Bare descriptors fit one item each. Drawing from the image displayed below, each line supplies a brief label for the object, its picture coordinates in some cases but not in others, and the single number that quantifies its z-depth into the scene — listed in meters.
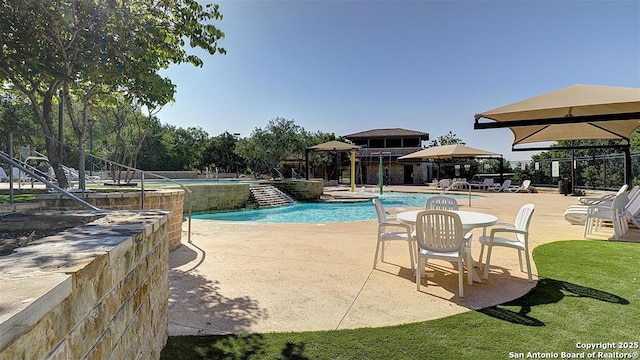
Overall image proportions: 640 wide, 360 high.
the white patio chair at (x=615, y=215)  6.55
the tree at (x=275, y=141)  28.53
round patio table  4.08
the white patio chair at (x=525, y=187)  20.37
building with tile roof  32.97
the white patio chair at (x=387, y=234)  4.51
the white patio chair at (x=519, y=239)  4.22
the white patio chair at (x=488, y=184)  23.09
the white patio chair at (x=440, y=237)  3.74
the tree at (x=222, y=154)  38.00
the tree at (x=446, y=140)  41.31
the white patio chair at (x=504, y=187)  21.91
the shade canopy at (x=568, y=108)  5.24
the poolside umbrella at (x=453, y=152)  18.53
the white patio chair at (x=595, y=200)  9.09
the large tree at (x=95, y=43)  5.02
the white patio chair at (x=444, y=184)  23.55
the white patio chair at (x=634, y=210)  7.18
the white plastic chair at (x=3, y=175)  12.40
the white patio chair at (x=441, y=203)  5.74
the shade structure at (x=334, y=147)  19.71
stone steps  15.71
